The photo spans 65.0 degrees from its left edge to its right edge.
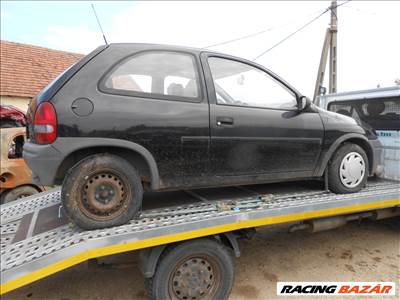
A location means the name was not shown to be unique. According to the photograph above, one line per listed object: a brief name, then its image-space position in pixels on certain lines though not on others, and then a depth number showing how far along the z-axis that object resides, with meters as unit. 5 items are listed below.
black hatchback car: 2.52
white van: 4.37
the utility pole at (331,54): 11.16
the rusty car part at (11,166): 5.27
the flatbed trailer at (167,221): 2.30
